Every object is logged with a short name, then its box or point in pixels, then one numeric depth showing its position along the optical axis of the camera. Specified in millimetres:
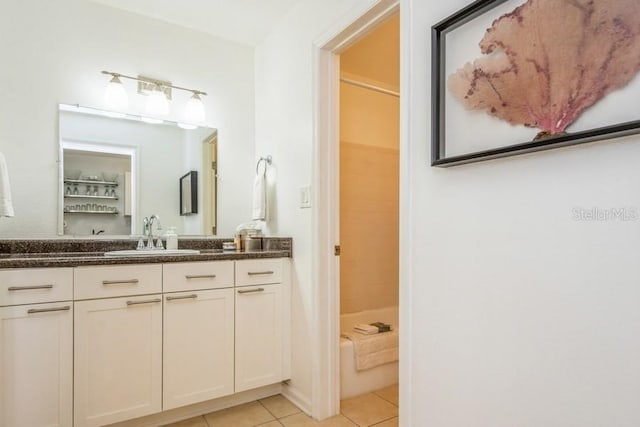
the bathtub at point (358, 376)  2197
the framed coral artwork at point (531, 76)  869
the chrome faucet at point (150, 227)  2354
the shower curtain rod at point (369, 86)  2803
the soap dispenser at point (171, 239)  2377
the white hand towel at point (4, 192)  1770
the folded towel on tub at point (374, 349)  2229
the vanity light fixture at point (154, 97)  2322
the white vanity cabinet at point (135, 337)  1560
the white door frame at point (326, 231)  2018
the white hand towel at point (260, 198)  2475
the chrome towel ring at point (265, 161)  2558
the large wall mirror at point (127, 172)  2217
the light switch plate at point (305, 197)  2100
